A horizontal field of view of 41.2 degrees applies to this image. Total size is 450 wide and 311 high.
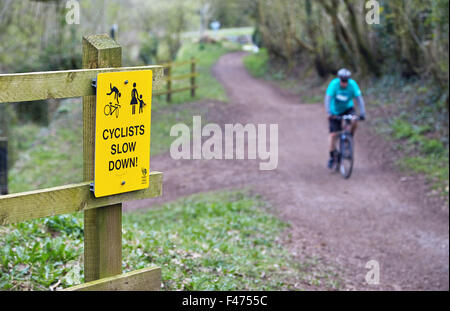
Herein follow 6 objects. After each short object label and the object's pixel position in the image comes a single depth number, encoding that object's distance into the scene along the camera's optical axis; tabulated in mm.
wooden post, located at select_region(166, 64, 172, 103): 21542
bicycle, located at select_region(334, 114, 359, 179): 11219
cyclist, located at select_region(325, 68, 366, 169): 10641
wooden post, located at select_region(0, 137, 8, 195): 12077
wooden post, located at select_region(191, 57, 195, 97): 22609
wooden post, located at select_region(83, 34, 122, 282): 3172
